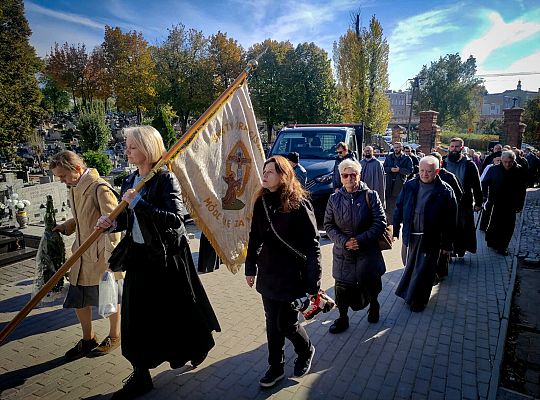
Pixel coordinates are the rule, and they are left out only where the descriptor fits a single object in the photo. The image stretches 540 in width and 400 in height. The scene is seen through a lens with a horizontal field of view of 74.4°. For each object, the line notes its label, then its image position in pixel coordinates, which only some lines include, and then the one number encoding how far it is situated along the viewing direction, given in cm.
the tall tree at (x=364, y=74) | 2615
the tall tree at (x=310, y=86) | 2955
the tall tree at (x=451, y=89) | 4669
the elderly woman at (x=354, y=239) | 384
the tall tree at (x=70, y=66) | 4044
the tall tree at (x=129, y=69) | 3466
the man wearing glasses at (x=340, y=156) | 766
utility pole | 2638
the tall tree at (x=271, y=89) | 3067
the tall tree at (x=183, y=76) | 3481
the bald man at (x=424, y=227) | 454
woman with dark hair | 298
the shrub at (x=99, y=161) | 1516
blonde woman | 283
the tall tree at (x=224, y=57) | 3716
